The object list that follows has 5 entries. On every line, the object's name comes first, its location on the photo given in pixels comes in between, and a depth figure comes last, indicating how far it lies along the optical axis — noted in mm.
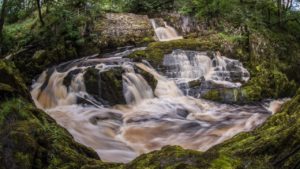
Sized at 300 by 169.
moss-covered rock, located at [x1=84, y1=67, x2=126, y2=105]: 11883
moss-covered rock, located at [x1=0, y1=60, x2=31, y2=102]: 5461
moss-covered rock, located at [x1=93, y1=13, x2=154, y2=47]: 15648
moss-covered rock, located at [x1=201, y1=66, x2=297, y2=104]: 13031
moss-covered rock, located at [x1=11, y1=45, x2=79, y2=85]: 13664
